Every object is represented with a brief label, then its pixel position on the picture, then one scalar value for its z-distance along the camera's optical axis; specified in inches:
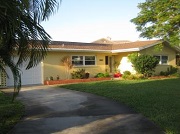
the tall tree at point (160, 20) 450.2
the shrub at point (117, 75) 659.5
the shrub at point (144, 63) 588.7
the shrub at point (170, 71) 669.0
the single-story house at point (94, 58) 538.8
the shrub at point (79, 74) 564.3
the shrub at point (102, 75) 602.4
